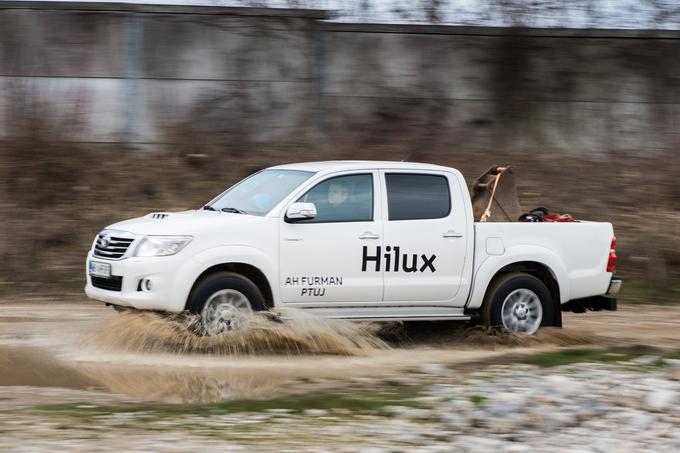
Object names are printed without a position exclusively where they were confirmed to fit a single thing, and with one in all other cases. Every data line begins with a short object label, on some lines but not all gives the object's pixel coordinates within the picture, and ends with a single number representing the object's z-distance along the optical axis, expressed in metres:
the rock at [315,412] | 14.98
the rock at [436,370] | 18.56
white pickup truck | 19.55
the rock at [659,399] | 15.58
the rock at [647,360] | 19.44
